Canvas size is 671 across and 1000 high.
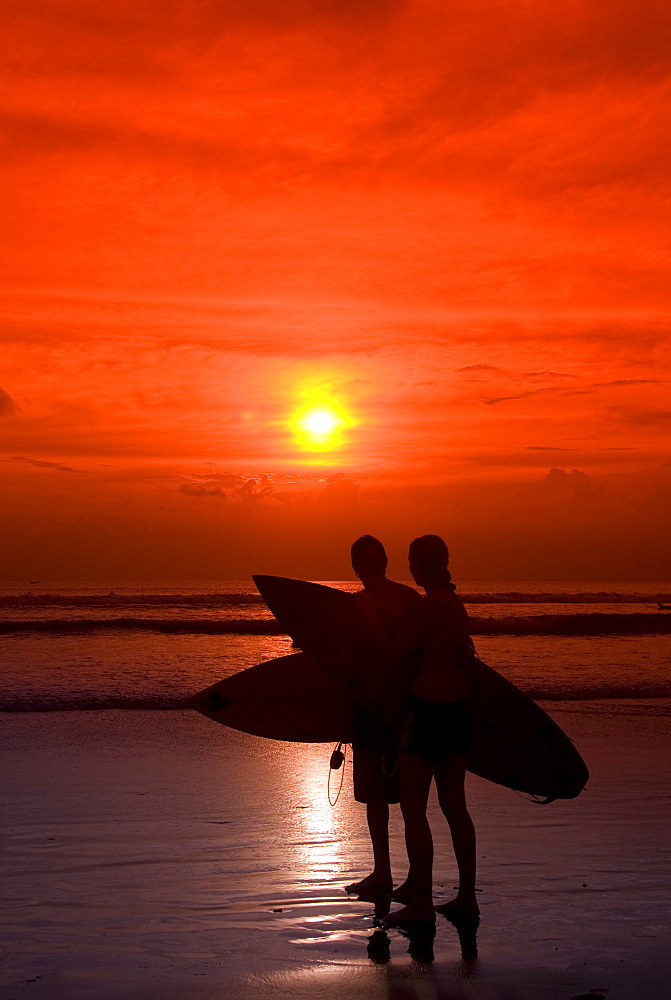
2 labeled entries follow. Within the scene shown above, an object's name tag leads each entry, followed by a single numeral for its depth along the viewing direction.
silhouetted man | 4.80
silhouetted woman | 4.50
